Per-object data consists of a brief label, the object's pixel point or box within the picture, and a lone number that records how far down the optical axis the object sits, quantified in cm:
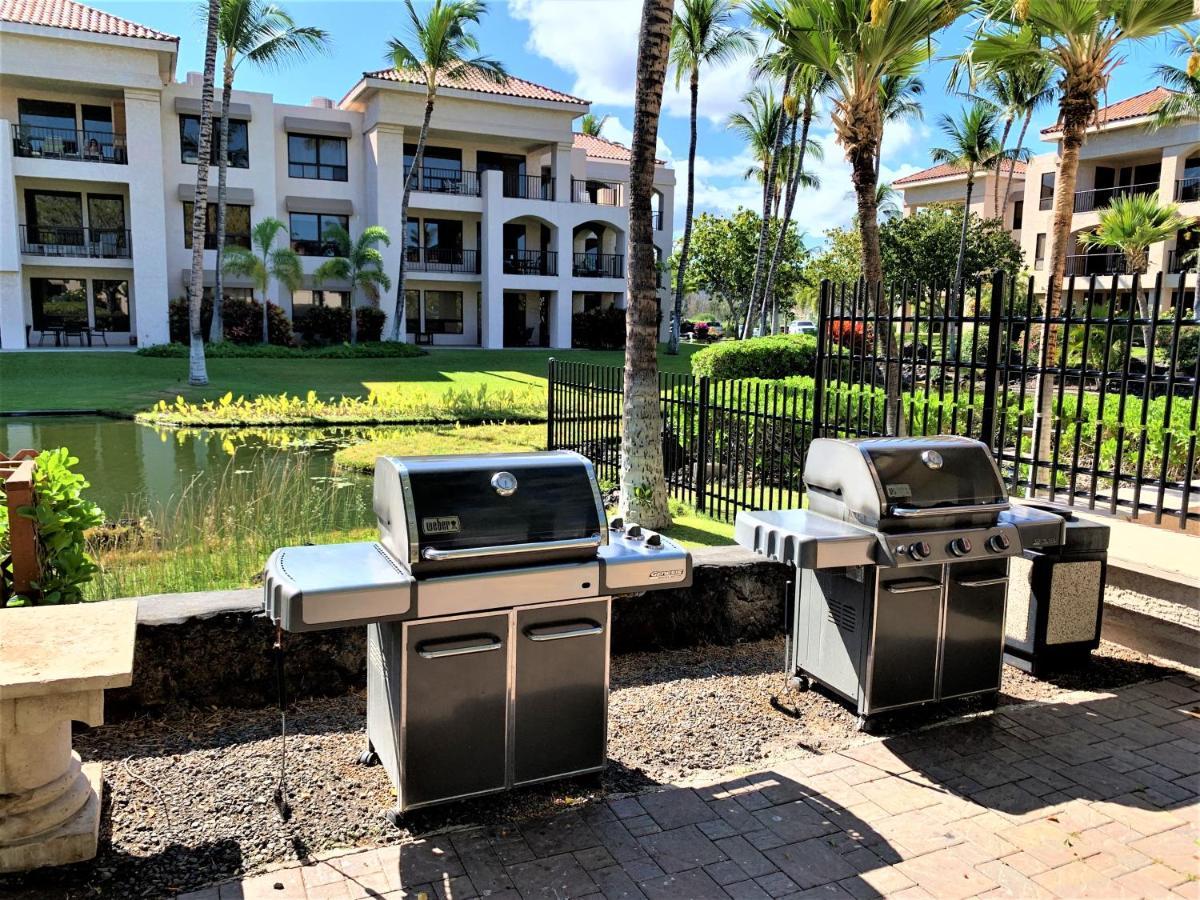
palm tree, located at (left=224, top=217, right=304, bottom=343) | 2984
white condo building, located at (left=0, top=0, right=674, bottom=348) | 2998
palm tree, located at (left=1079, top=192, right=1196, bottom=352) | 2505
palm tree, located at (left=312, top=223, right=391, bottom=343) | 3206
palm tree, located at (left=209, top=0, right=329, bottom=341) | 2611
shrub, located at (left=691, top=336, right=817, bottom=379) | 2036
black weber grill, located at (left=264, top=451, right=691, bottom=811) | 338
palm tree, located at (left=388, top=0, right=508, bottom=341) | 2978
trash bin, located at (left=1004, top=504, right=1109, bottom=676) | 519
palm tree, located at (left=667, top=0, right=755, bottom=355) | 3135
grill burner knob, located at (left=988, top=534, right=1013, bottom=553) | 452
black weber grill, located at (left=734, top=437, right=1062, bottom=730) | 430
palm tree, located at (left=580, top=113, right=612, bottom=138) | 5778
